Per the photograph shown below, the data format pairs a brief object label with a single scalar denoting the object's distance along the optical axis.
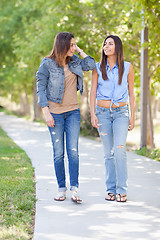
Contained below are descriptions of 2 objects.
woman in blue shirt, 4.92
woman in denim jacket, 4.80
